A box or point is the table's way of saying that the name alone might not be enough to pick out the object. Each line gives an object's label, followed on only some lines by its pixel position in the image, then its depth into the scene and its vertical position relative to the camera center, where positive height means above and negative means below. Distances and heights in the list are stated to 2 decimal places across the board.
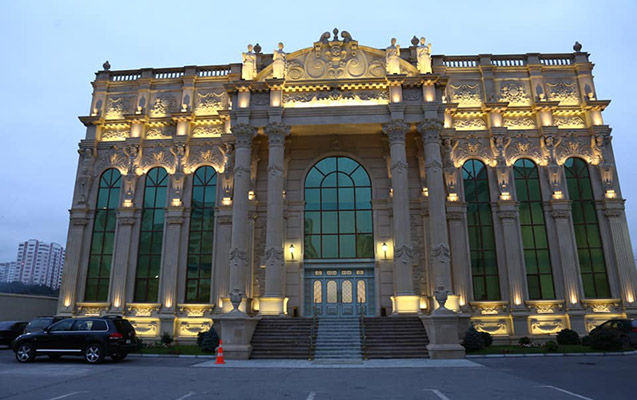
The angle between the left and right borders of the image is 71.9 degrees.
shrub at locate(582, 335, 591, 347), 20.57 -1.53
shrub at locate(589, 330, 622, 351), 18.67 -1.41
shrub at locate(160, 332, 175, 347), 23.30 -1.36
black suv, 16.27 -0.95
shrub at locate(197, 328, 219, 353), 20.41 -1.33
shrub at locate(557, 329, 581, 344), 21.94 -1.43
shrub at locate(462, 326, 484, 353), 19.75 -1.41
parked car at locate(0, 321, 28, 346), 22.61 -0.78
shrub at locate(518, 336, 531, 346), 22.28 -1.61
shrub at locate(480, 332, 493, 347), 20.88 -1.40
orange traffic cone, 17.02 -1.64
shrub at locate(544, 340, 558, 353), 18.98 -1.65
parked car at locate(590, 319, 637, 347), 19.45 -1.00
